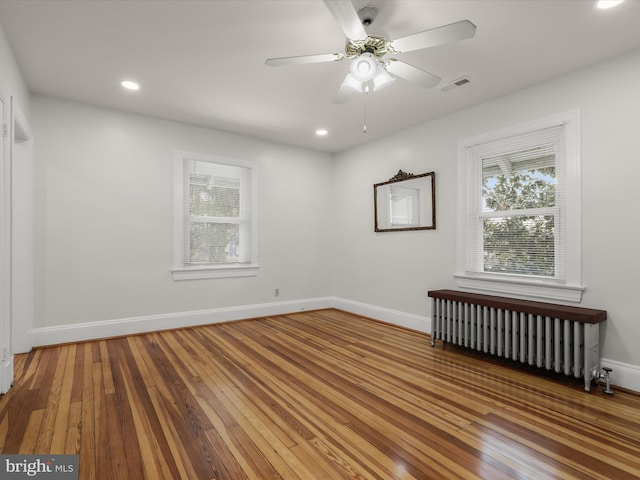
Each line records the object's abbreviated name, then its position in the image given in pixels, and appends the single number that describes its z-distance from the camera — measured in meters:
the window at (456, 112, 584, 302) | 3.02
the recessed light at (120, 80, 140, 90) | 3.28
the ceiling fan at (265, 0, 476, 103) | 1.84
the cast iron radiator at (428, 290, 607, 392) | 2.66
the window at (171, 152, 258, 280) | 4.41
